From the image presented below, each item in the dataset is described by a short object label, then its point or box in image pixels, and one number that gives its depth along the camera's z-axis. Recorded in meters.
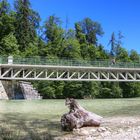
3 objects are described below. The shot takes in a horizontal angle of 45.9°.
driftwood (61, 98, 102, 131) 6.13
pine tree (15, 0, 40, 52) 33.75
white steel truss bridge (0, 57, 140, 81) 22.80
